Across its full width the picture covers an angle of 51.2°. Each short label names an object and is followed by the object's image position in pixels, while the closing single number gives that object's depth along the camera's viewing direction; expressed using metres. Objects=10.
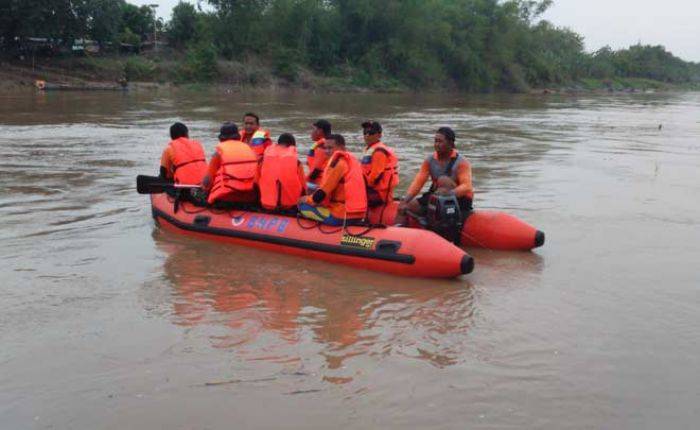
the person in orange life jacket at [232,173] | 7.02
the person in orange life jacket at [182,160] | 7.67
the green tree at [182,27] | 44.75
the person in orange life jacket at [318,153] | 7.27
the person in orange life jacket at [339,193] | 6.27
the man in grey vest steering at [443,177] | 6.61
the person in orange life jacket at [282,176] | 6.79
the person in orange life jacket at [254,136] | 7.71
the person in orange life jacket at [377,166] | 6.61
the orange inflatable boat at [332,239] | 5.87
